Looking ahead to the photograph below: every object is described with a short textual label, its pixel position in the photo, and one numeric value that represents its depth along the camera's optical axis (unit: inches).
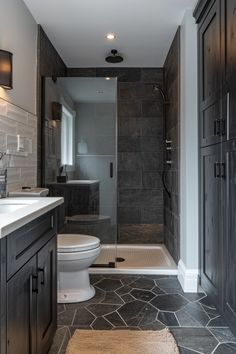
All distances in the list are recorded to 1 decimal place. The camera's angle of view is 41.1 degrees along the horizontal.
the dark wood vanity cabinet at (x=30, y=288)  39.8
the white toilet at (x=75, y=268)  89.0
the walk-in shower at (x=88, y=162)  117.2
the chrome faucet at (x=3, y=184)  74.4
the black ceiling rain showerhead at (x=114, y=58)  138.1
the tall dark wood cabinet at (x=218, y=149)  66.6
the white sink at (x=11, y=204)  65.6
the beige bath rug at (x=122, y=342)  65.8
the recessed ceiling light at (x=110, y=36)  119.0
